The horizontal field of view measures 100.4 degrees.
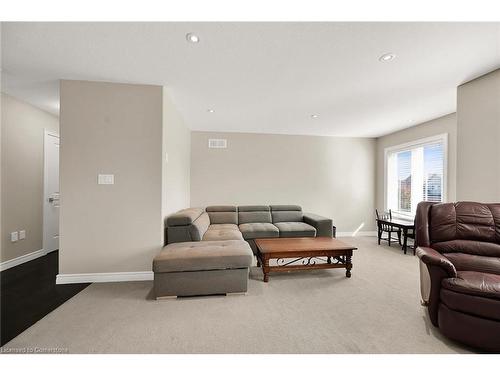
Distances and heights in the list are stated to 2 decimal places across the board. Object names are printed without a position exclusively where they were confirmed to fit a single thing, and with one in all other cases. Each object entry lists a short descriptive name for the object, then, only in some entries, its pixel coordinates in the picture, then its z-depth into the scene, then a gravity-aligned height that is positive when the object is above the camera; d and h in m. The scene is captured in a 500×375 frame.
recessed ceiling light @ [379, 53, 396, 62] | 2.02 +1.30
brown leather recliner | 1.47 -0.68
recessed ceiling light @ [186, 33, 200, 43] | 1.77 +1.29
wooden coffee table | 2.67 -0.83
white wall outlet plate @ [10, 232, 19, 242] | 3.05 -0.78
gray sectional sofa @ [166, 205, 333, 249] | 2.95 -0.71
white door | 3.59 -0.17
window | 3.93 +0.33
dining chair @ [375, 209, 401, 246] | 4.43 -0.84
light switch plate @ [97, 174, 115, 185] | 2.64 +0.08
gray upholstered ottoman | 2.21 -0.93
